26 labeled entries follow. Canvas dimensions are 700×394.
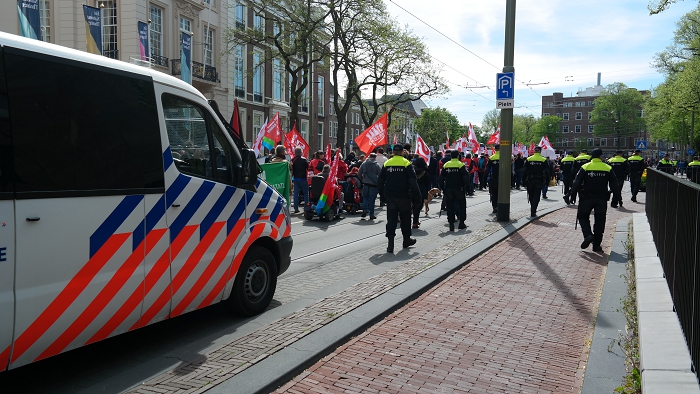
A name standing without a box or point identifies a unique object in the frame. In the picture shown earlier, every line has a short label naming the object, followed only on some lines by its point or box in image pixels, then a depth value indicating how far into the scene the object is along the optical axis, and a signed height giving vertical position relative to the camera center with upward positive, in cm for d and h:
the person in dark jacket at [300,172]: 1533 -39
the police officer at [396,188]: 1001 -52
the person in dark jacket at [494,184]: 1659 -75
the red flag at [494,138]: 3067 +102
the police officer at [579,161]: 1895 -11
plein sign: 1360 +159
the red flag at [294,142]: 1977 +51
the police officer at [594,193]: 1009 -61
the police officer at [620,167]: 1928 -31
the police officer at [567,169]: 2008 -39
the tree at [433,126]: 10081 +552
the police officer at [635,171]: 2117 -48
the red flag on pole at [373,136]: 1862 +67
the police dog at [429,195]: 1487 -102
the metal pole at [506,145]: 1372 +30
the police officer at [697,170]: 1070 -28
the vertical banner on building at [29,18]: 1282 +325
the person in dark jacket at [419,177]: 1322 -46
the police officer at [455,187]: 1289 -65
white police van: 357 -33
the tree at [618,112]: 11200 +899
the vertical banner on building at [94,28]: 1432 +338
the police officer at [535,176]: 1539 -49
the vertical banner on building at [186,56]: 1972 +363
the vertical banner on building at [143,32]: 1638 +351
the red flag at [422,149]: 2000 +29
